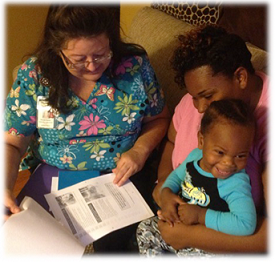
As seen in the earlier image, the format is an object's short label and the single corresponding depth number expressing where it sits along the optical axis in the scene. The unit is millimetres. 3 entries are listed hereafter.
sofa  1698
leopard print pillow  1689
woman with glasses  1215
